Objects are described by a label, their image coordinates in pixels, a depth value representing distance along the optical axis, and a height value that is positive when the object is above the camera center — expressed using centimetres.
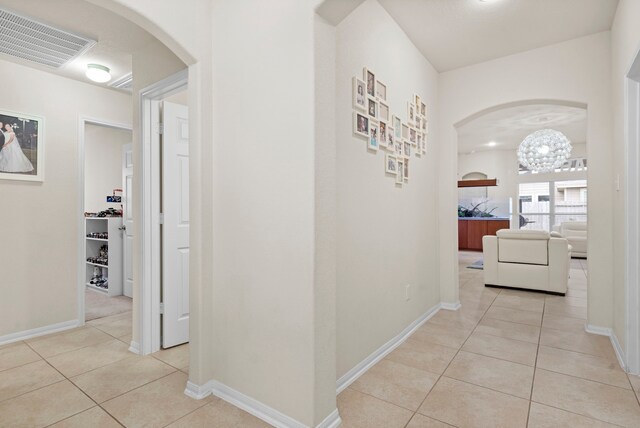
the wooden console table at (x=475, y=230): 883 -47
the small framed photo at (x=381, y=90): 253 +94
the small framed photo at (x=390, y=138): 266 +60
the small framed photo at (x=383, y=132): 256 +63
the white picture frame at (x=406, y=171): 295 +37
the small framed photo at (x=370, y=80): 236 +95
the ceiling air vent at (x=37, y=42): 243 +137
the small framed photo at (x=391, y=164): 265 +39
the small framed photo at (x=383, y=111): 255 +79
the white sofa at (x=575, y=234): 710 -47
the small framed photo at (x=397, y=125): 277 +74
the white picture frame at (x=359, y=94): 221 +80
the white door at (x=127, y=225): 448 -17
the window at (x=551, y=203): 892 +27
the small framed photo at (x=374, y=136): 241 +56
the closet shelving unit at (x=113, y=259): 465 -65
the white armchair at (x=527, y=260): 430 -64
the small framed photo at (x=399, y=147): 280 +56
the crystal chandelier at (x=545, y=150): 515 +99
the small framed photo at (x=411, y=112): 306 +93
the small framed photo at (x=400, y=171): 283 +36
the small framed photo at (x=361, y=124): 223 +61
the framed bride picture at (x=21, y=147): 305 +61
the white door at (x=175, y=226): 273 -11
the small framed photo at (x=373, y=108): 241 +77
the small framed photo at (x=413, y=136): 308 +72
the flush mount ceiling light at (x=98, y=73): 312 +131
